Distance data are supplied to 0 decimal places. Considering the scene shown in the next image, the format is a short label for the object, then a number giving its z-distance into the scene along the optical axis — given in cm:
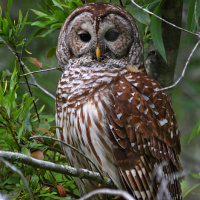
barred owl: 580
